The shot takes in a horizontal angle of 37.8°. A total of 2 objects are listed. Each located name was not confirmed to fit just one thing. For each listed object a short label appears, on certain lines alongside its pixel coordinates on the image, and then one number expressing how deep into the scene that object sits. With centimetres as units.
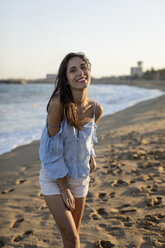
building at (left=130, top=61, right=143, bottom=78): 17338
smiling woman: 191
